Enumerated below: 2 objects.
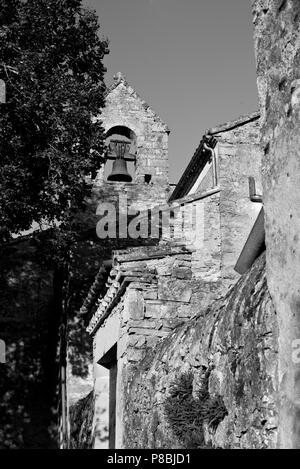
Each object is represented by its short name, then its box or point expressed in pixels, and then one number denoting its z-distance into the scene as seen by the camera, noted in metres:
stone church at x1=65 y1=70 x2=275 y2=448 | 5.50
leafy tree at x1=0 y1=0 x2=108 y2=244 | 10.30
